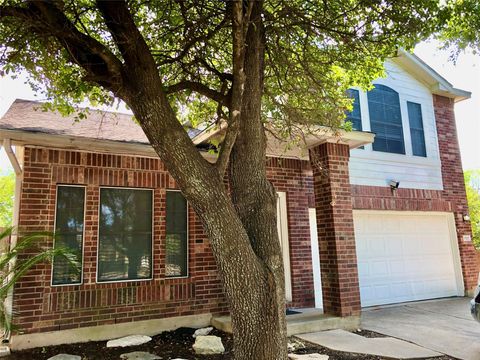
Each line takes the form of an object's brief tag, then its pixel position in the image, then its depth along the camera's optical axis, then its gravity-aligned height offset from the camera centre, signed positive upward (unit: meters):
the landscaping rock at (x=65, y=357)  5.15 -1.22
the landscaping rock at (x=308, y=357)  5.07 -1.31
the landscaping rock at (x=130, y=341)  5.86 -1.19
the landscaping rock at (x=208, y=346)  5.47 -1.22
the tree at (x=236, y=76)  3.30 +2.24
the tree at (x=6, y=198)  23.69 +4.00
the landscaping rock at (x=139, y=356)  5.23 -1.26
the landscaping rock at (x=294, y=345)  5.64 -1.31
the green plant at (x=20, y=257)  5.19 +0.09
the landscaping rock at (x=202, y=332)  6.38 -1.19
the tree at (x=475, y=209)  16.91 +1.64
